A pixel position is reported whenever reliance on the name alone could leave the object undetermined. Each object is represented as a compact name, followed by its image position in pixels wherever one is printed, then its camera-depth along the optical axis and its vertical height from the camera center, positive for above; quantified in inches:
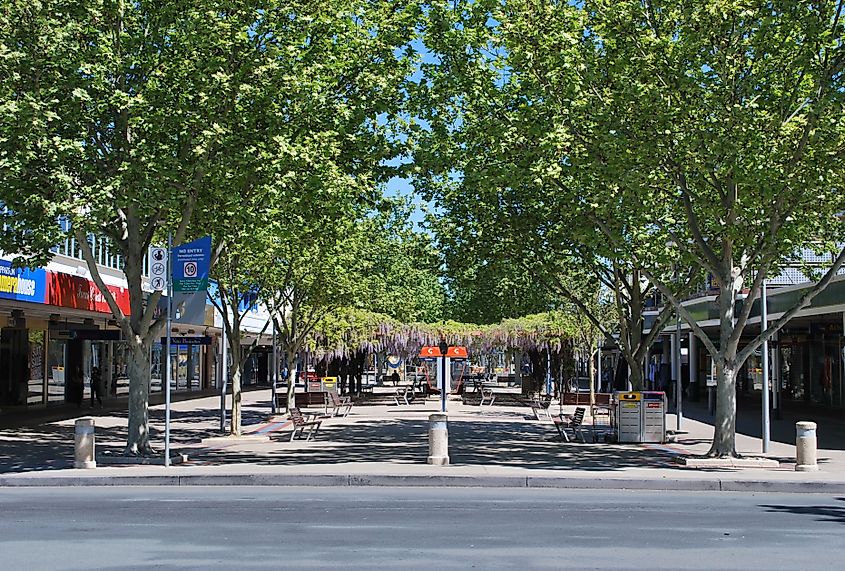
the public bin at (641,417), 995.3 -58.4
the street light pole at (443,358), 1439.5 -3.0
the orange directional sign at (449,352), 1640.0 +6.3
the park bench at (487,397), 1760.6 -70.7
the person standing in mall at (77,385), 1568.7 -42.3
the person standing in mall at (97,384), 1529.3 -39.9
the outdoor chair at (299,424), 972.6 -63.9
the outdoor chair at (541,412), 1408.8 -81.3
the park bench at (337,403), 1395.2 -64.5
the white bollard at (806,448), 738.2 -65.6
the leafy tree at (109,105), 686.5 +171.4
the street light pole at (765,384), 880.9 -24.6
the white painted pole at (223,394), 1064.8 -39.4
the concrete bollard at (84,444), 728.3 -60.8
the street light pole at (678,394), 1139.9 -42.9
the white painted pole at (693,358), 2039.9 -5.3
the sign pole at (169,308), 736.3 +34.5
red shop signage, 1111.6 +72.2
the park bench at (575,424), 1024.7 -67.7
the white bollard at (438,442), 757.9 -62.3
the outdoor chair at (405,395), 1712.6 -69.8
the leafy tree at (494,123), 762.8 +174.6
